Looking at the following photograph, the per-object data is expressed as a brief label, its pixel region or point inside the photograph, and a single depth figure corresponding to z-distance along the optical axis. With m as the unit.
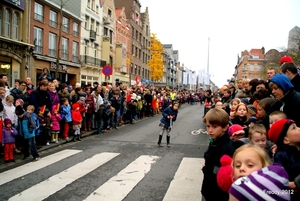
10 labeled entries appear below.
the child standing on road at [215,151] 2.99
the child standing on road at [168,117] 9.80
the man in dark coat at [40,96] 8.73
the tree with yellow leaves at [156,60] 49.38
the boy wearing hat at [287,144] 2.46
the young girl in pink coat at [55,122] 9.41
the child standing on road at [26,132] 7.38
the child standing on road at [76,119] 10.40
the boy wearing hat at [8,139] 6.98
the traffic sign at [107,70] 15.58
